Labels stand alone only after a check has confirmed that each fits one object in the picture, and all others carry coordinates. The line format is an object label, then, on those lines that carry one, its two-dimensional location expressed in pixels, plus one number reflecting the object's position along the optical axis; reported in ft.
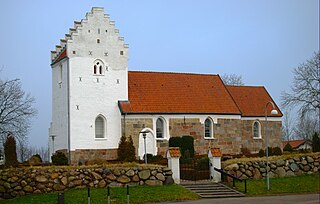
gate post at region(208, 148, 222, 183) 93.50
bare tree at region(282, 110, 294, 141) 281.54
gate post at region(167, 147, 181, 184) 90.33
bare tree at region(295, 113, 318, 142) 245.08
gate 96.43
